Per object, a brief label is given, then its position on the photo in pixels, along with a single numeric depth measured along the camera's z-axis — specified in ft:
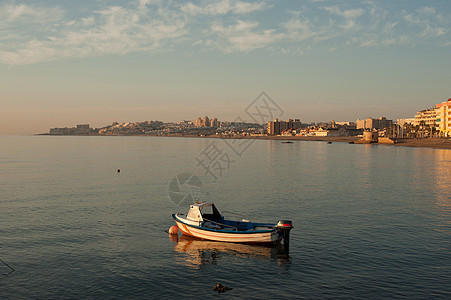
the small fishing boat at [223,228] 112.98
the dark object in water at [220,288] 84.41
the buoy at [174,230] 129.80
